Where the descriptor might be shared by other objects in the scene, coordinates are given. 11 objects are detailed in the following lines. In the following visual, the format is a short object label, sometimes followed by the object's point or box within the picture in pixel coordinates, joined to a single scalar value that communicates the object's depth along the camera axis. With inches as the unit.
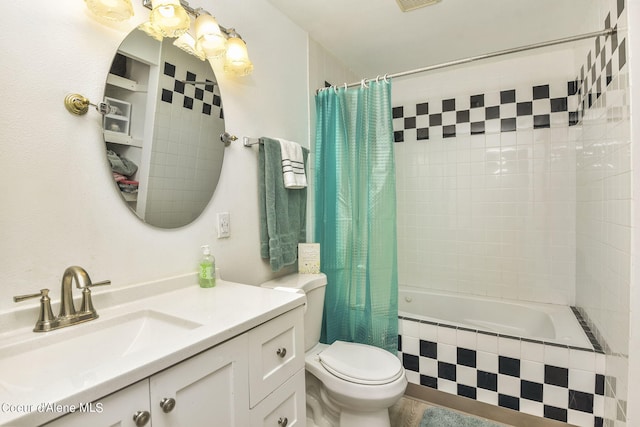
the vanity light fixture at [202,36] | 43.4
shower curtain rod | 55.0
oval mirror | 42.7
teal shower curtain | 72.6
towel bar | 62.3
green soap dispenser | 49.8
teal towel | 64.5
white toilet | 54.7
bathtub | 74.2
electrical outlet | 56.7
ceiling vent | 67.1
